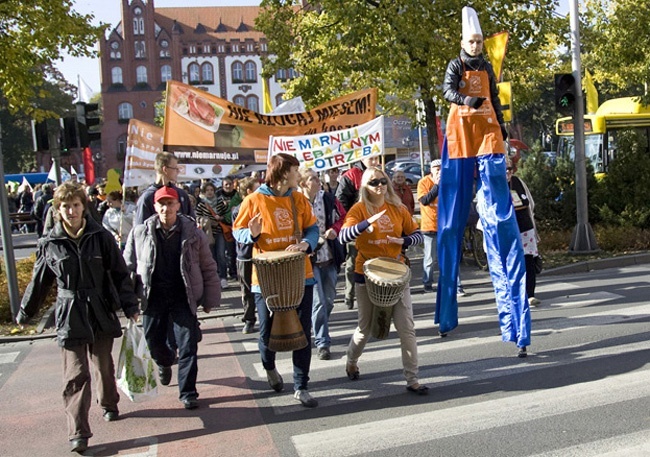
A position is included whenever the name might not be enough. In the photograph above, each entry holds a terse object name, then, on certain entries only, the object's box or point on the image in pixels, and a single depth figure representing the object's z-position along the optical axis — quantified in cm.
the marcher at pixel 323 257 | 786
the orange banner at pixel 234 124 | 1194
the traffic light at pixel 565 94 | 1379
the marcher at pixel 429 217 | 1023
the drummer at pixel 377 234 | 649
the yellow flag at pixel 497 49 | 1277
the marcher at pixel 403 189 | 1150
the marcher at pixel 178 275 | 634
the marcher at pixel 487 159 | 743
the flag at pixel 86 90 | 2490
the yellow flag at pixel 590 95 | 2331
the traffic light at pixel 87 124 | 1444
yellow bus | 2145
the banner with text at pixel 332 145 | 1150
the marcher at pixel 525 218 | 887
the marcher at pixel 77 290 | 565
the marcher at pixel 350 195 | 989
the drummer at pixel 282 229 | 625
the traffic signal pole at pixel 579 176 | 1401
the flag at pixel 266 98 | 1814
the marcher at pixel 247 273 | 837
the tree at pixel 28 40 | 1432
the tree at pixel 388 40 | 1587
